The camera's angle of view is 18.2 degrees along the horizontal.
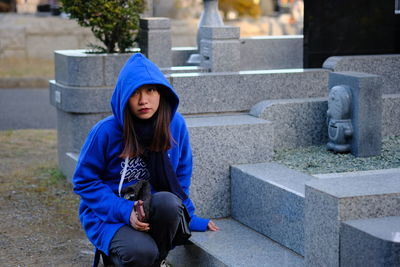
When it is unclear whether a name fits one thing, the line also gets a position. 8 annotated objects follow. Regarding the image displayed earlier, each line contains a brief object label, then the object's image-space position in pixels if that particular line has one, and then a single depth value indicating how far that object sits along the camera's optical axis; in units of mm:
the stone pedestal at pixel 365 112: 8222
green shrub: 11511
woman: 6140
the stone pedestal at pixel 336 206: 5269
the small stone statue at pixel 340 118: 8319
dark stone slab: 10737
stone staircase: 5133
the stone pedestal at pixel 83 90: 11052
